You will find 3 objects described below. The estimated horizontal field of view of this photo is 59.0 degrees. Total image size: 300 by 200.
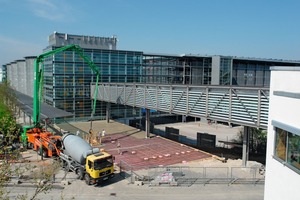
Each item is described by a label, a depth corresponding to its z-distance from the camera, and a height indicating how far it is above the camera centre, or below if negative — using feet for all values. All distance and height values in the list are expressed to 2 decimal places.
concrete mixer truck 67.41 -20.84
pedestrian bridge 69.63 -5.02
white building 26.94 -5.37
